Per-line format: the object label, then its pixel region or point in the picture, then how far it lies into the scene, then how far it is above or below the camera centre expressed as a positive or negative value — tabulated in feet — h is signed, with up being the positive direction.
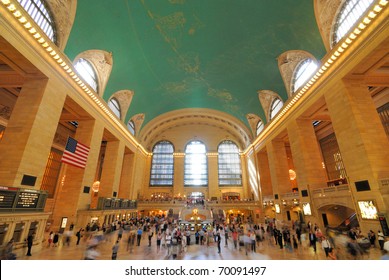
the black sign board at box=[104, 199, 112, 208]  49.57 -0.04
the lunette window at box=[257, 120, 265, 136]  76.77 +31.36
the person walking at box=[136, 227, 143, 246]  31.89 -5.28
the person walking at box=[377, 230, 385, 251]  24.91 -4.51
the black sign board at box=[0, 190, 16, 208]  23.90 +0.55
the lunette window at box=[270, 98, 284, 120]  60.49 +31.58
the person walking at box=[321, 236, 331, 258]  22.72 -5.06
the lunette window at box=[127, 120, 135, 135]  75.43 +30.64
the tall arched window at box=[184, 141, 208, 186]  101.04 +20.44
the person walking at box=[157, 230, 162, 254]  29.56 -5.95
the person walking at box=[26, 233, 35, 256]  24.20 -5.05
